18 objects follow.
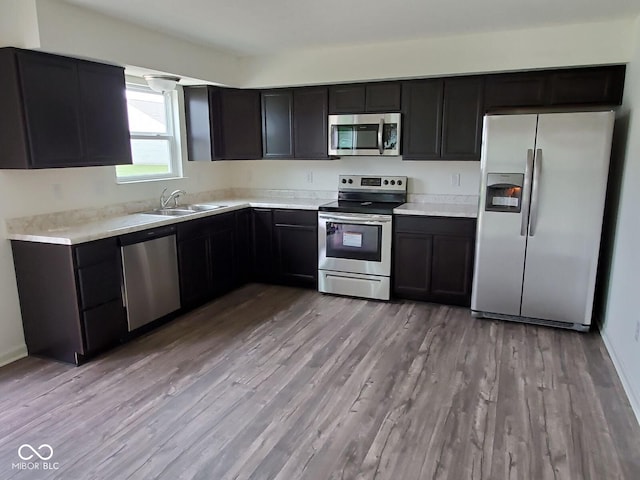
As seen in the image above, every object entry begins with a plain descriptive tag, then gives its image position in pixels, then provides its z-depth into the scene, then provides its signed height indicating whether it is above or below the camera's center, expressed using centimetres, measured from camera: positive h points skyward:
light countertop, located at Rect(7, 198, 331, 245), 308 -49
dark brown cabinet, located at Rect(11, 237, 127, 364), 310 -94
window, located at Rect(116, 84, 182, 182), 422 +25
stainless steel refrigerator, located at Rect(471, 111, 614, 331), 344 -41
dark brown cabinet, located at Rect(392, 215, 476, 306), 412 -90
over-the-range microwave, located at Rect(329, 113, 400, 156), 441 +27
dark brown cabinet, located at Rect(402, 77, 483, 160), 410 +40
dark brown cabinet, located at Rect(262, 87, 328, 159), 472 +41
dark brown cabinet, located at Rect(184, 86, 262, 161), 475 +41
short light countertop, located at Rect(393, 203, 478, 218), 409 -45
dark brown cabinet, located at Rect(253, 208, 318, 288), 475 -90
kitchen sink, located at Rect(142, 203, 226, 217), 426 -47
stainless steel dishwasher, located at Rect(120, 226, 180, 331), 348 -91
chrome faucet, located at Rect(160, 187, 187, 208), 447 -35
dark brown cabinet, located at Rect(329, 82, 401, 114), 439 +63
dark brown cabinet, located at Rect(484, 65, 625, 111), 367 +62
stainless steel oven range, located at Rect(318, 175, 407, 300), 438 -82
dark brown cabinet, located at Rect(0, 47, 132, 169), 288 +35
